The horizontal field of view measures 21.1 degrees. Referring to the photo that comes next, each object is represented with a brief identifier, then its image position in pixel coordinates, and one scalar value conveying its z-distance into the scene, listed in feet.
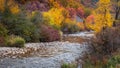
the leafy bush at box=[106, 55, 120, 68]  54.68
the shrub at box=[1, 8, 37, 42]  104.27
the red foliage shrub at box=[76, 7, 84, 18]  254.63
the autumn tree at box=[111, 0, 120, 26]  114.74
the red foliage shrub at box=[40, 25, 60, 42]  115.65
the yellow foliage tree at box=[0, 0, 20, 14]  105.09
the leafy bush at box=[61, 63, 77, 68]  55.19
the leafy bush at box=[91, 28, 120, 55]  68.18
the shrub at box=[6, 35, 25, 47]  90.07
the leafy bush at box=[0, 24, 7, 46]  96.76
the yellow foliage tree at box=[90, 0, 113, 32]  112.88
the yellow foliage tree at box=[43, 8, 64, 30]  137.98
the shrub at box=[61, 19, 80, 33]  183.11
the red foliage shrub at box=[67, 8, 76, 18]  228.80
